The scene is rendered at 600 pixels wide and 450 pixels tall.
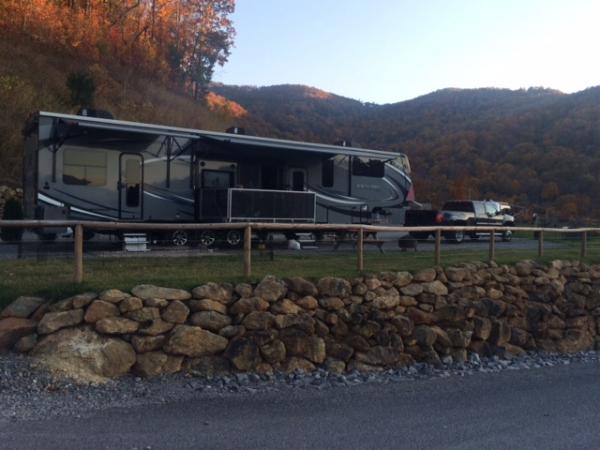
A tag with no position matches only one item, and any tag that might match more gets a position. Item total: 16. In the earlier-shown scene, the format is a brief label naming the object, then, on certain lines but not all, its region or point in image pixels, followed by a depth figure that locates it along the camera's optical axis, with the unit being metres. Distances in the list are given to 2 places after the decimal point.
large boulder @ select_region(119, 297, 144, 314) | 8.59
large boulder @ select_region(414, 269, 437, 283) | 11.71
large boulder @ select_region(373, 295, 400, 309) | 10.69
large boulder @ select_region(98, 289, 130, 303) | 8.57
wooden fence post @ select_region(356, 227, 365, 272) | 11.45
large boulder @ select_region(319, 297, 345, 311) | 10.13
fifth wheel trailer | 15.28
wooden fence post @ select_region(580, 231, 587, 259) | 16.44
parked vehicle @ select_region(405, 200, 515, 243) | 24.16
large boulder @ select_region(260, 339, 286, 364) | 8.98
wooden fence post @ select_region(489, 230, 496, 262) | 13.99
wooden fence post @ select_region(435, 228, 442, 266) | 12.88
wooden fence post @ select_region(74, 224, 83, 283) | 9.18
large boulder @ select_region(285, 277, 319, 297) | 10.02
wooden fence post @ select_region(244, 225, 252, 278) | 10.18
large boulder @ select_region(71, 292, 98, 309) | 8.47
